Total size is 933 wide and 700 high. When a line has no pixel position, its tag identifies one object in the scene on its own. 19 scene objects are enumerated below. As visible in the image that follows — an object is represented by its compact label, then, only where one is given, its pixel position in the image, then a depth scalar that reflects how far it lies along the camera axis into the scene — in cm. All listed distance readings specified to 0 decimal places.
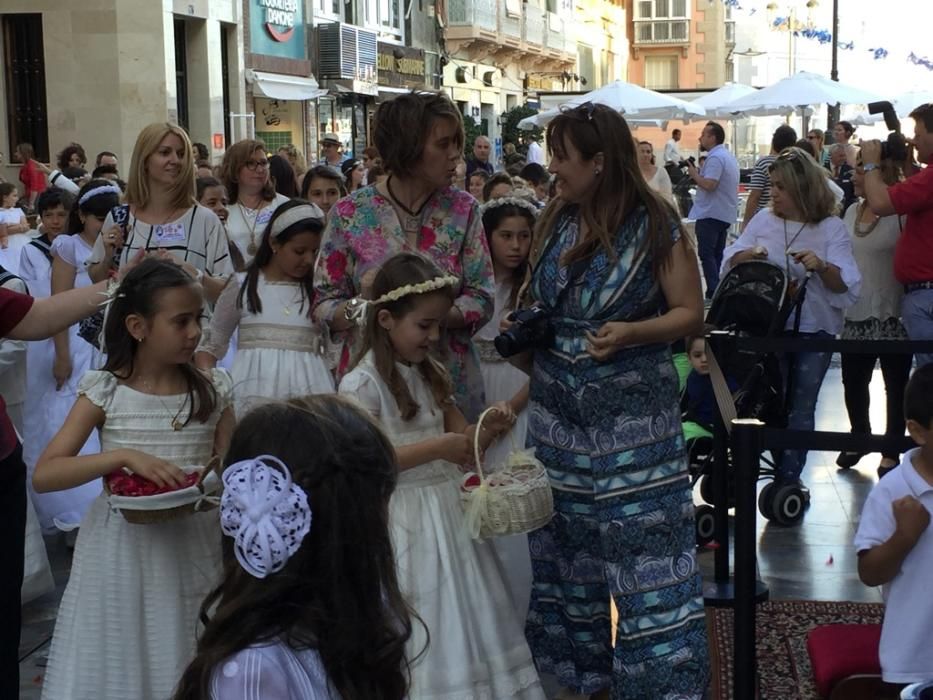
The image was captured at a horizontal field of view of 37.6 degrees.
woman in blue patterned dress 448
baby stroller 707
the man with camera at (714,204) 1594
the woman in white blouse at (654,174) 1576
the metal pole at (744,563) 406
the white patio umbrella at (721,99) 2598
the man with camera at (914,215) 737
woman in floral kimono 491
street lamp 4035
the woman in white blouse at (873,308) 831
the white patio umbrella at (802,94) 2202
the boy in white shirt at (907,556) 393
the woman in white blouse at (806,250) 747
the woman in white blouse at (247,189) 884
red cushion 447
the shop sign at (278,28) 2769
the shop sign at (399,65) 3547
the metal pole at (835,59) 3608
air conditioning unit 3080
